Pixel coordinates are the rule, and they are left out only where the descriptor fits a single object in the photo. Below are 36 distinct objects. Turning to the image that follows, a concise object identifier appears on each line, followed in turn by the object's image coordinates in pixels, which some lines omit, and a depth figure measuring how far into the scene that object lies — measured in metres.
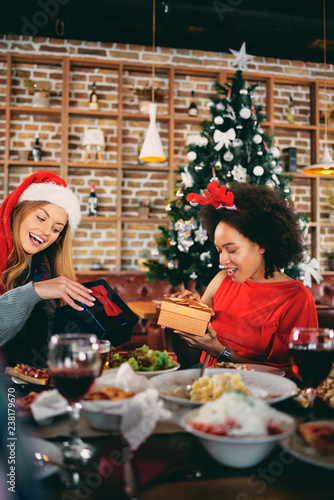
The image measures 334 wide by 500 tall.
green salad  1.04
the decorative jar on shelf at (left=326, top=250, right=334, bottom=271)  5.31
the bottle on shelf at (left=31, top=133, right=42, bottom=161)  4.58
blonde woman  1.41
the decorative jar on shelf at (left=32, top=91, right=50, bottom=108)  4.58
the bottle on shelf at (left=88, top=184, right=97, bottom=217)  4.73
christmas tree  3.67
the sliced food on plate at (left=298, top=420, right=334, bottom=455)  0.62
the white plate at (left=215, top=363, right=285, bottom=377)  1.07
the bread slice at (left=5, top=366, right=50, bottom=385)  0.98
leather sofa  4.08
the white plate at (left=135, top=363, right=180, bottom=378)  0.99
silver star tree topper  3.76
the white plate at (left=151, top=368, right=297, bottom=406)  0.82
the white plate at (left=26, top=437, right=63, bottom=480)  0.57
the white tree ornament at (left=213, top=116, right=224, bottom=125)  3.68
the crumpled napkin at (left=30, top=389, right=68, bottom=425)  0.74
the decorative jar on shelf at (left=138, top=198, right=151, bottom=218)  4.79
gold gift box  1.33
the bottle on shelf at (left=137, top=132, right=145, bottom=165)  4.91
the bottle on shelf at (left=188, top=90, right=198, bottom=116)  4.91
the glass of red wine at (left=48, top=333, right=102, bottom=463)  0.69
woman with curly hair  1.59
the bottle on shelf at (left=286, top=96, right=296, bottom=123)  5.24
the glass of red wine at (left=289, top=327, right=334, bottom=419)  0.84
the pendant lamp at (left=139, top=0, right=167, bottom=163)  3.57
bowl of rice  0.59
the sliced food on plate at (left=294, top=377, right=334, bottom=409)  0.86
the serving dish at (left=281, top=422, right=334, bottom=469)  0.58
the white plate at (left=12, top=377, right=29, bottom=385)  0.99
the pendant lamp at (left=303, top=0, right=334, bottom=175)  3.82
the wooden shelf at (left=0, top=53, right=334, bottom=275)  4.59
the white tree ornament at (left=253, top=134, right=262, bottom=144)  3.68
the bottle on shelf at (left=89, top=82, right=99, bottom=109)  4.69
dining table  0.54
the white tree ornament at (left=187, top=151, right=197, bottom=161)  3.71
